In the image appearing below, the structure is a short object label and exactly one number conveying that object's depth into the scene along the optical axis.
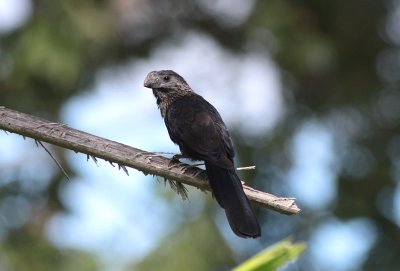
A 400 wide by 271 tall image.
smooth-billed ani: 7.55
